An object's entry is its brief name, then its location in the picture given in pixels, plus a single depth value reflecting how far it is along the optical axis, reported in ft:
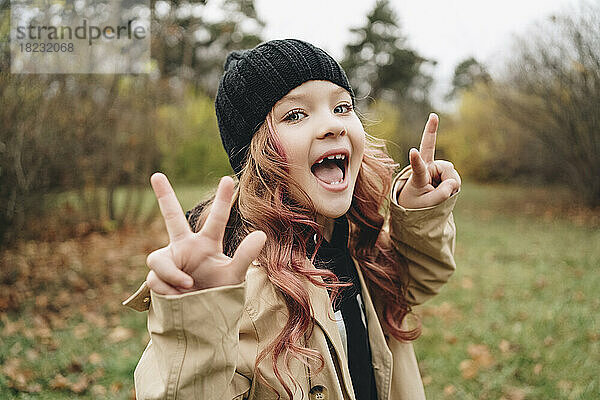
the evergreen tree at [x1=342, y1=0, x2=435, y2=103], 75.72
